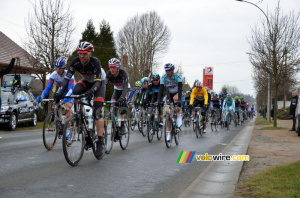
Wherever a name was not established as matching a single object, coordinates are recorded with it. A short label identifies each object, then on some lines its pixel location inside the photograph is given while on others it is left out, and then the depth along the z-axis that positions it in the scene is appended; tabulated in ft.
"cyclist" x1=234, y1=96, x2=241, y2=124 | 82.37
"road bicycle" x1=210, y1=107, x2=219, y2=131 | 60.46
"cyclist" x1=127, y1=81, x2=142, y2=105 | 51.00
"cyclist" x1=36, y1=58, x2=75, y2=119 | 29.25
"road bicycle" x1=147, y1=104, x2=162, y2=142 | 35.65
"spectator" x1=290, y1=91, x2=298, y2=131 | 59.07
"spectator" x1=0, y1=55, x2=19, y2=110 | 31.73
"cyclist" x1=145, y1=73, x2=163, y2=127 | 40.06
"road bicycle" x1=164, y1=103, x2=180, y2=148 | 32.91
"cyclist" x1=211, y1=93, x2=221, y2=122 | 64.95
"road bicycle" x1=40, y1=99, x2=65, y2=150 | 28.22
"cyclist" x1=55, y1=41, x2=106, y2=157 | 22.09
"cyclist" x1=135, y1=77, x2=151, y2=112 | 48.05
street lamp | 70.28
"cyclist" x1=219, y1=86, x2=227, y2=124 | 68.03
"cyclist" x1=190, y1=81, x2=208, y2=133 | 47.01
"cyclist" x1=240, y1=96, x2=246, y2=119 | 101.54
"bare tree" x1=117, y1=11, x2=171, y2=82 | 162.50
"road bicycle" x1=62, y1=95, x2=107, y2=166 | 20.66
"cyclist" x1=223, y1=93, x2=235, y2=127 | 67.39
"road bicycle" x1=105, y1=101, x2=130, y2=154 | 27.14
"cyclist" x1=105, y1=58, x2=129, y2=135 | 29.03
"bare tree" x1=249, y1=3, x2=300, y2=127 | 68.39
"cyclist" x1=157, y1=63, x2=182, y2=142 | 33.91
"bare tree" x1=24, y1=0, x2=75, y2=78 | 76.59
